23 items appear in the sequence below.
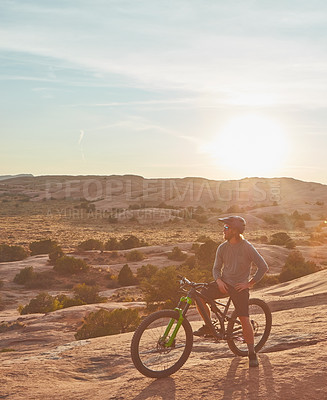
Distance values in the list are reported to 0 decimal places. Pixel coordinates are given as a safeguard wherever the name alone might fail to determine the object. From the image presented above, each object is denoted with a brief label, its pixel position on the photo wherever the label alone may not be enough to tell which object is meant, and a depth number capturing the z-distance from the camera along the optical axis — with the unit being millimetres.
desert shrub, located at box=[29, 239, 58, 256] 33906
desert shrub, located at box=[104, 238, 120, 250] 38000
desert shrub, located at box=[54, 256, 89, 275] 26734
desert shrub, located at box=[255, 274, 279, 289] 22091
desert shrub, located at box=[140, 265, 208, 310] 17672
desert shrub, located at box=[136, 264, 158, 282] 26045
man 5918
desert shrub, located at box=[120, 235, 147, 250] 38362
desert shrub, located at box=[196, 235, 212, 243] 39847
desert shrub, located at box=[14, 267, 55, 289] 23939
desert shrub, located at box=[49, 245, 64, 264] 28964
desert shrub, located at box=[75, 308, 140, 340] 12308
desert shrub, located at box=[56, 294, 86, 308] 18828
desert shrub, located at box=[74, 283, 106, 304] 20291
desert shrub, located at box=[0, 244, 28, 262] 31459
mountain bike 5633
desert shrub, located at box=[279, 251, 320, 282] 23281
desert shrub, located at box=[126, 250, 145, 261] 31172
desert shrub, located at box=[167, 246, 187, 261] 30644
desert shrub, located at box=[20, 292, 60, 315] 18016
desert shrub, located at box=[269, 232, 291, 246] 38069
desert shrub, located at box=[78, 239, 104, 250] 37156
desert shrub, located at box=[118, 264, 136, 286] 25000
